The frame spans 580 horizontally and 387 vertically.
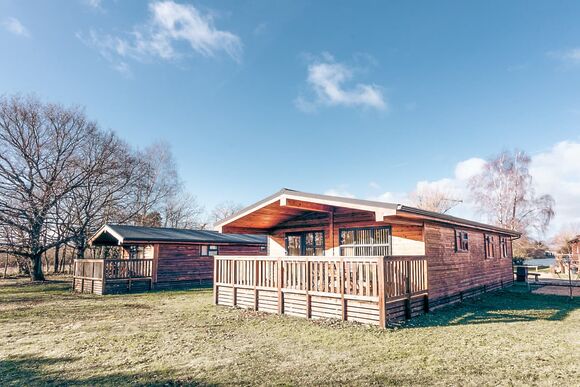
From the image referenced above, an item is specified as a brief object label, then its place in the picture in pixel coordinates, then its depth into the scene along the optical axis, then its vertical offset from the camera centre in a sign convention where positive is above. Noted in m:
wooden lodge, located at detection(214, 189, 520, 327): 8.02 -0.73
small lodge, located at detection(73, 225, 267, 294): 15.60 -1.18
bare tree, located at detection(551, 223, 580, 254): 29.69 -0.54
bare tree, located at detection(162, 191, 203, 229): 34.19 +2.73
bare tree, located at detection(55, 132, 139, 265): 23.38 +3.43
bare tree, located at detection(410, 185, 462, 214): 39.72 +4.29
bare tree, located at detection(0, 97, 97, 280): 20.88 +4.26
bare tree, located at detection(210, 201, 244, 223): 51.88 +4.27
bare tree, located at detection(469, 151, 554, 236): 30.05 +3.17
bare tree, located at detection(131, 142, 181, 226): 29.62 +4.97
